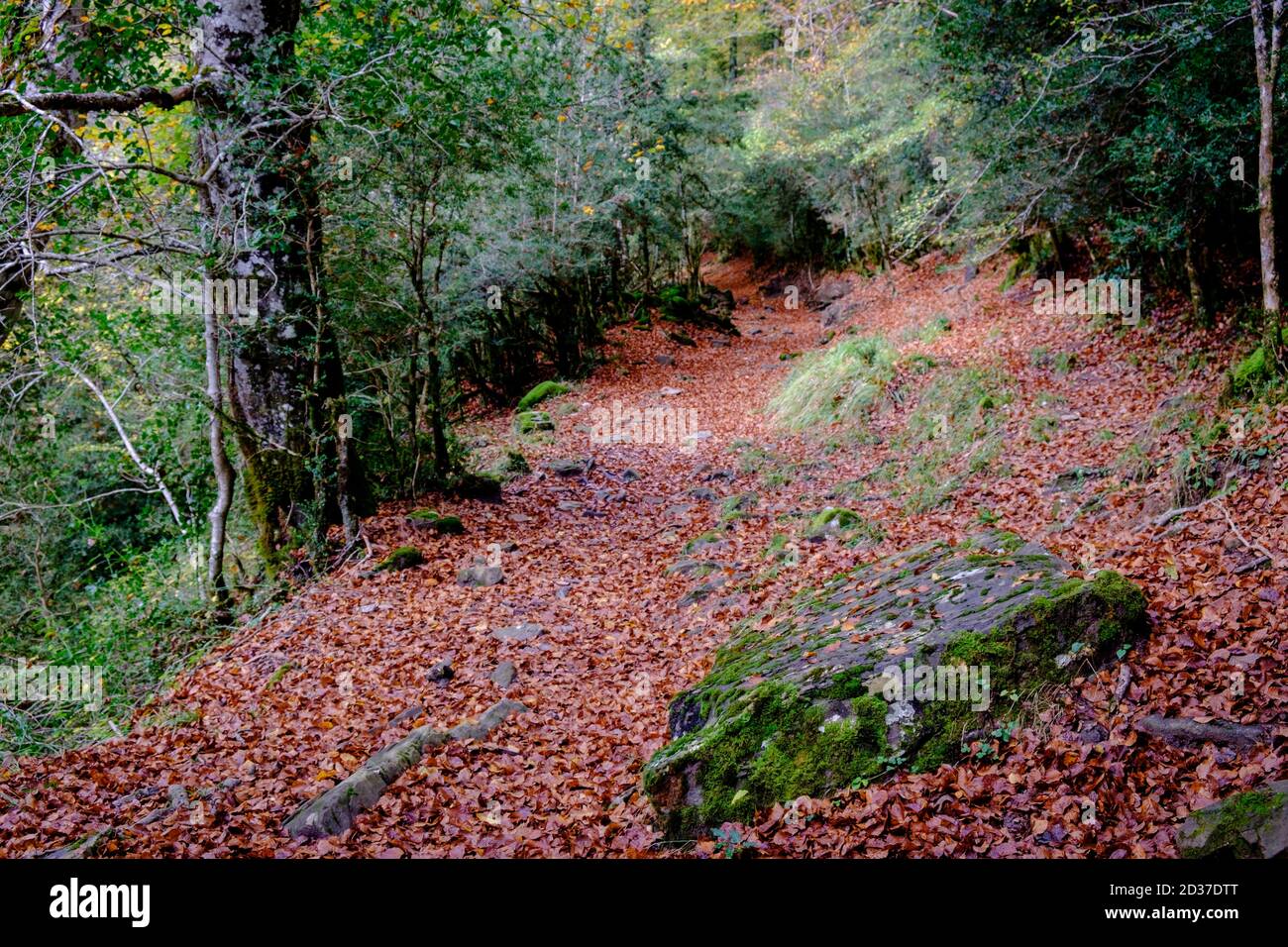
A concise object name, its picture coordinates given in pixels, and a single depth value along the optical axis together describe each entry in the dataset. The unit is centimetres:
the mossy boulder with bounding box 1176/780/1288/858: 278
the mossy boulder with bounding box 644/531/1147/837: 391
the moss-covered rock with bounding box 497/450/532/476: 1220
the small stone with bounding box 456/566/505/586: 815
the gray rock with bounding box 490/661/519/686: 612
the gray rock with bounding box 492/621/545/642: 692
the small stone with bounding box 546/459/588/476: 1223
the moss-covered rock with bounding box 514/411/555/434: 1498
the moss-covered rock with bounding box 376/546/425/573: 826
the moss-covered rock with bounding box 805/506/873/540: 814
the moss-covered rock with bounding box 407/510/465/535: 913
